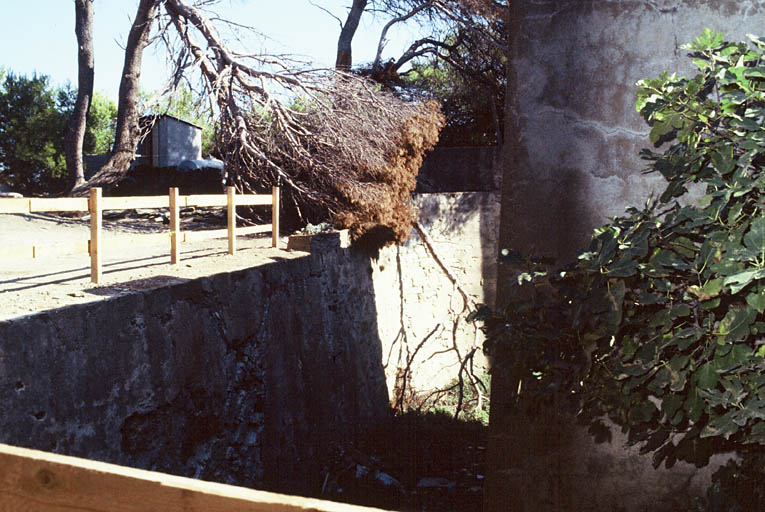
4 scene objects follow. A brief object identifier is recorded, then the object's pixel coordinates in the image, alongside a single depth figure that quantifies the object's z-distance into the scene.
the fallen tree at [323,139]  8.77
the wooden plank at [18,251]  3.83
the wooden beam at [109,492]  0.99
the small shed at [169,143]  16.75
